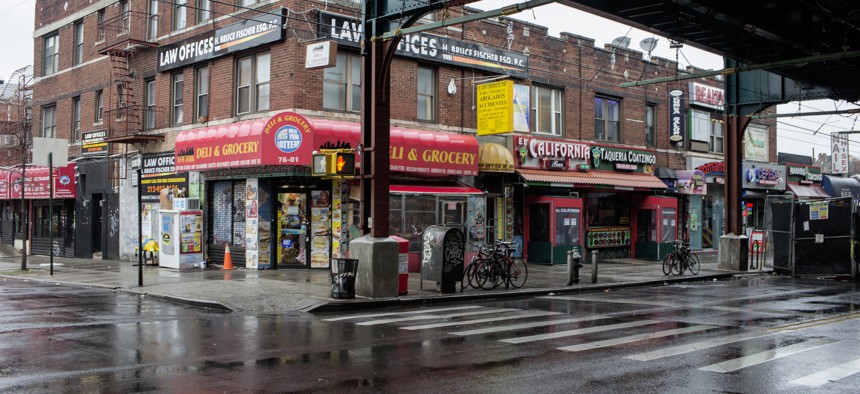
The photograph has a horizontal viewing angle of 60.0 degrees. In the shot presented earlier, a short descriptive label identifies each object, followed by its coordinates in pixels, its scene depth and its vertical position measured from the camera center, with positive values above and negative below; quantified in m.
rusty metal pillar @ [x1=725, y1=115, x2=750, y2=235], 24.58 +1.77
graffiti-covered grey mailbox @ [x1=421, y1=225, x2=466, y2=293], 15.86 -0.75
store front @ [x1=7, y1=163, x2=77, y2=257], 29.05 +0.59
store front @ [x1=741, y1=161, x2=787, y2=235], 34.47 +1.74
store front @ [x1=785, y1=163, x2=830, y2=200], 37.22 +2.12
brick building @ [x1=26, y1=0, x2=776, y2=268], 20.61 +3.02
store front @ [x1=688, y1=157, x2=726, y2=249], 32.62 +0.79
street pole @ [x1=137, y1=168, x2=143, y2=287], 17.07 -1.10
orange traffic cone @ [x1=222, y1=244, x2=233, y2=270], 21.19 -1.18
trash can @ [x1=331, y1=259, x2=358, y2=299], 14.50 -1.11
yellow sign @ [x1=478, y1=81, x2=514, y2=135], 21.70 +3.38
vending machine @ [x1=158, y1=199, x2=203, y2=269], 21.94 -0.52
